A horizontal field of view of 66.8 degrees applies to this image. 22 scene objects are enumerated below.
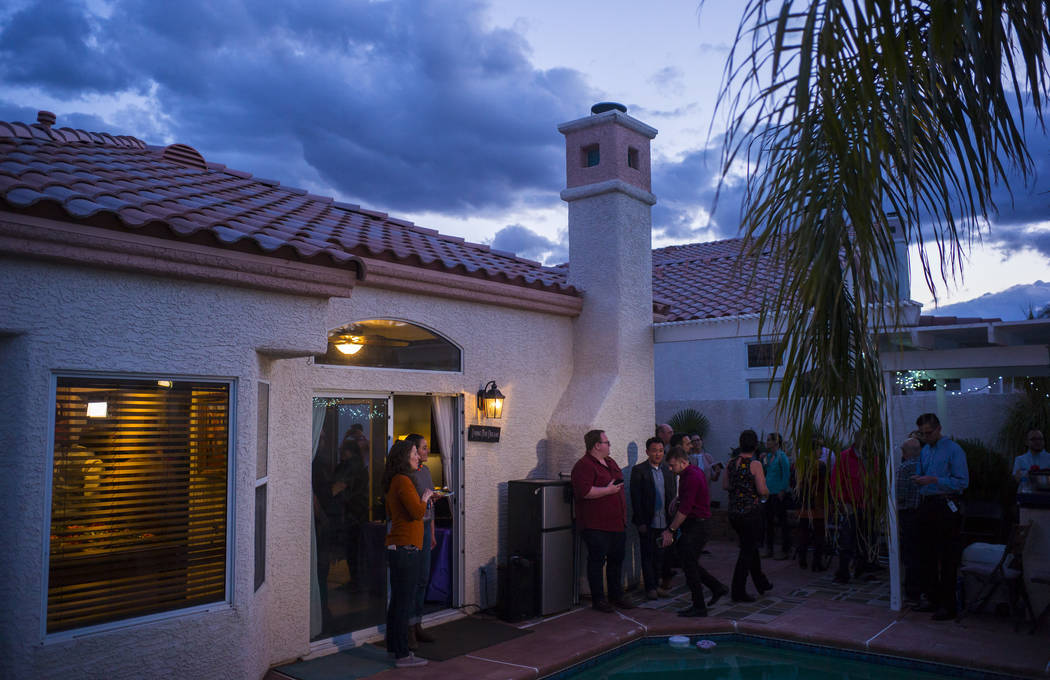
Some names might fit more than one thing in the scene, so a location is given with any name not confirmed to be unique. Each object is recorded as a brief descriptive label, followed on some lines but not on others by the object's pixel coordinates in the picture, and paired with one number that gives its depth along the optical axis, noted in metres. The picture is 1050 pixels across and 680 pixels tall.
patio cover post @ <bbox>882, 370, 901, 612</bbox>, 8.27
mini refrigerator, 8.62
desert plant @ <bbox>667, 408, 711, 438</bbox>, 16.25
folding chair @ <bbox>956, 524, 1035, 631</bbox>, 7.79
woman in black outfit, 8.79
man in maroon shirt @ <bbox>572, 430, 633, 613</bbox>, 8.70
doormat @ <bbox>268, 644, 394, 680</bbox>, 6.64
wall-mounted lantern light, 8.89
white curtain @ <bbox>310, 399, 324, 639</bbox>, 7.31
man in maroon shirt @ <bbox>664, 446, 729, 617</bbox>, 8.55
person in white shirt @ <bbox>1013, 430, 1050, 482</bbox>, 10.24
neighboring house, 8.90
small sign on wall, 8.68
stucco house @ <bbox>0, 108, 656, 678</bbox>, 5.16
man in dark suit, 9.42
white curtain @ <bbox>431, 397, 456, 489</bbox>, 8.58
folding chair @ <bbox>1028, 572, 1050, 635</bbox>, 7.47
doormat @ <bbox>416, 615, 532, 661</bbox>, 7.29
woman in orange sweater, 6.84
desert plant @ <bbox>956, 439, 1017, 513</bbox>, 11.47
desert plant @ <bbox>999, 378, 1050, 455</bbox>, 12.78
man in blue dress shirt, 8.18
